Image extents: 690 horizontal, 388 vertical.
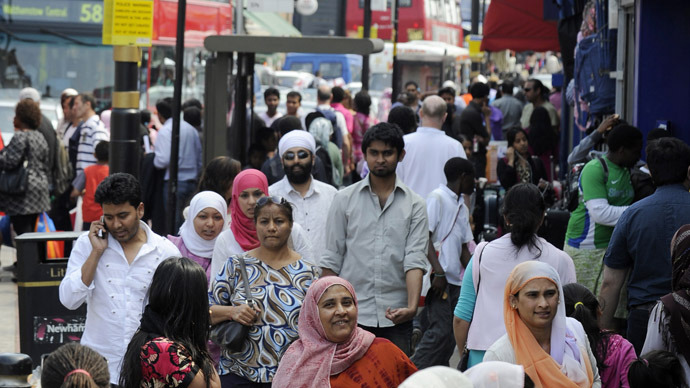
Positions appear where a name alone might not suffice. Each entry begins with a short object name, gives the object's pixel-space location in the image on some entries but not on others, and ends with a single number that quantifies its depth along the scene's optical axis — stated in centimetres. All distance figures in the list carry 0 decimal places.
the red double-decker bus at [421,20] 9519
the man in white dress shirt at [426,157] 1925
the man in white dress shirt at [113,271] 1170
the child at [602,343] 1036
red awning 3697
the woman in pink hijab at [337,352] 960
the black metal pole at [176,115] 2337
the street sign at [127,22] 1881
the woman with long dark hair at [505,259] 1151
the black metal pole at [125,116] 1884
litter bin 1448
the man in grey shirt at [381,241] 1317
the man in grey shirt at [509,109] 3853
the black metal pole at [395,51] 3984
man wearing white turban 1552
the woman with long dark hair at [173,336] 871
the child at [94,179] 2370
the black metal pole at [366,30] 4581
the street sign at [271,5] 3422
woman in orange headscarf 939
